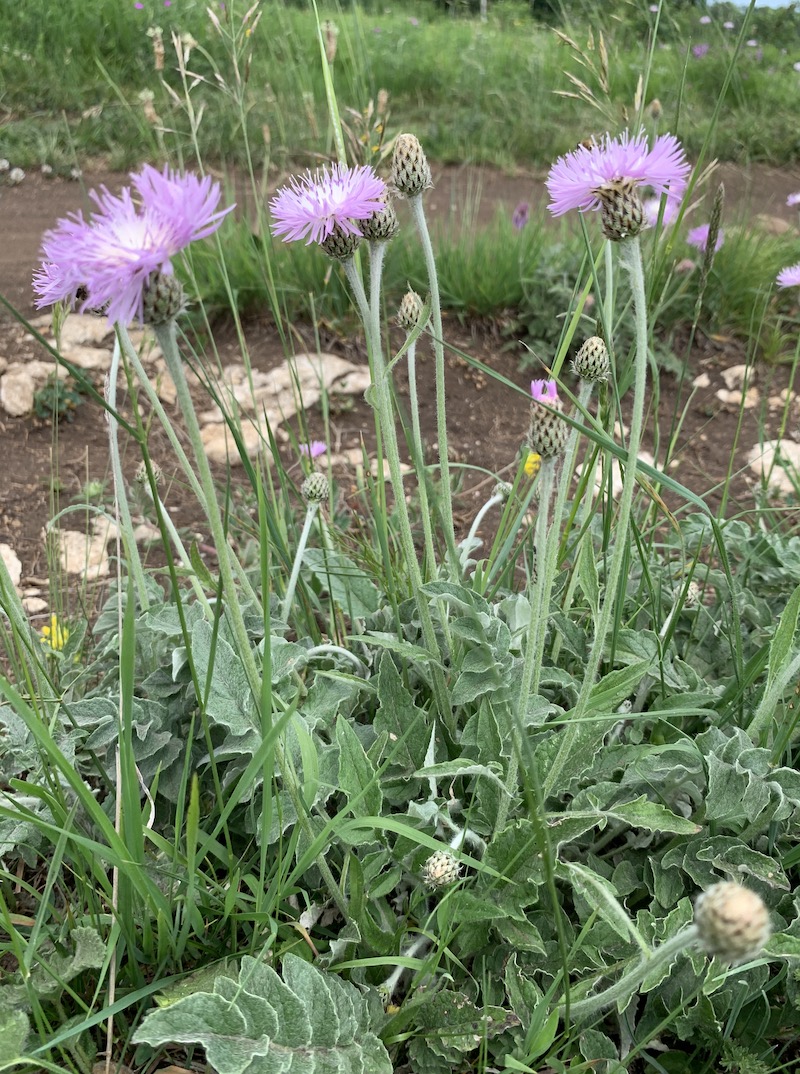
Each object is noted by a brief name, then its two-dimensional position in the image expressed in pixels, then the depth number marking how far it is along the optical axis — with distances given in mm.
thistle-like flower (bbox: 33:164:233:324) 252
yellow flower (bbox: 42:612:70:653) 529
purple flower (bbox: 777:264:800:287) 636
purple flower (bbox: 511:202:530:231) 1262
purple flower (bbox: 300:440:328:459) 649
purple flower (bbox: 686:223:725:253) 998
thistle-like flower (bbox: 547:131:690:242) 298
